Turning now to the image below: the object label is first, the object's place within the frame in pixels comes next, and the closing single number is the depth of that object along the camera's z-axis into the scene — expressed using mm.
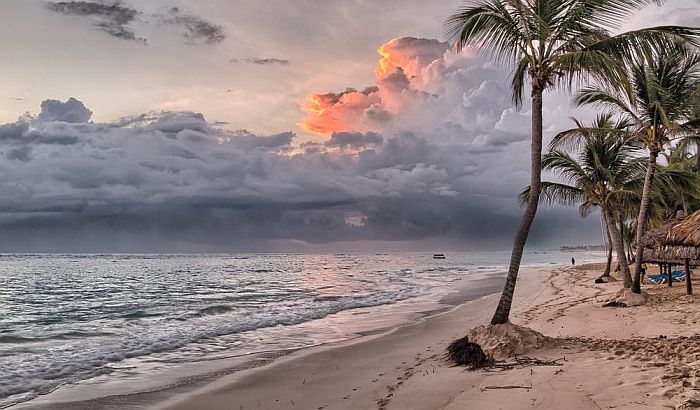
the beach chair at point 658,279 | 24203
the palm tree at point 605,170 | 22516
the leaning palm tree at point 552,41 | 9602
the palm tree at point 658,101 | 15938
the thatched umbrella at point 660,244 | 17750
